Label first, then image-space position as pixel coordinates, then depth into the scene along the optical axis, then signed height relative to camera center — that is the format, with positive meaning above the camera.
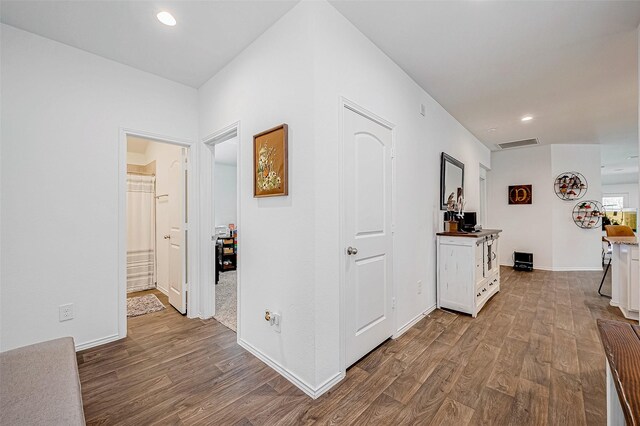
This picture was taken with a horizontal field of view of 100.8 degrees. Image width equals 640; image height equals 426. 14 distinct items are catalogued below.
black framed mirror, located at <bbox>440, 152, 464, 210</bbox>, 3.47 +0.51
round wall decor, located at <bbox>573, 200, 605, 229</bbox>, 5.34 -0.02
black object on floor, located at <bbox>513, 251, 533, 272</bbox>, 5.46 -1.02
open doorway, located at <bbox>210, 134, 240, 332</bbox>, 3.16 -0.48
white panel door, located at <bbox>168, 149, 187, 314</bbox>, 3.02 -0.26
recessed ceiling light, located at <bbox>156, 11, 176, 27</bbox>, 1.91 +1.43
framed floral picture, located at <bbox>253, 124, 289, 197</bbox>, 1.86 +0.38
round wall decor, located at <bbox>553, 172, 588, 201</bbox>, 5.43 +0.56
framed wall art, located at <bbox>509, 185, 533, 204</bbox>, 5.73 +0.41
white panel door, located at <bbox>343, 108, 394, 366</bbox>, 1.99 -0.17
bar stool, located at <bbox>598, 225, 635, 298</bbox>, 3.97 -0.28
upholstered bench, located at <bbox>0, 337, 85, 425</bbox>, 0.90 -0.68
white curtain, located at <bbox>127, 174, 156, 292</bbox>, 4.22 -0.24
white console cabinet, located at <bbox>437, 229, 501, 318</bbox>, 2.97 -0.69
